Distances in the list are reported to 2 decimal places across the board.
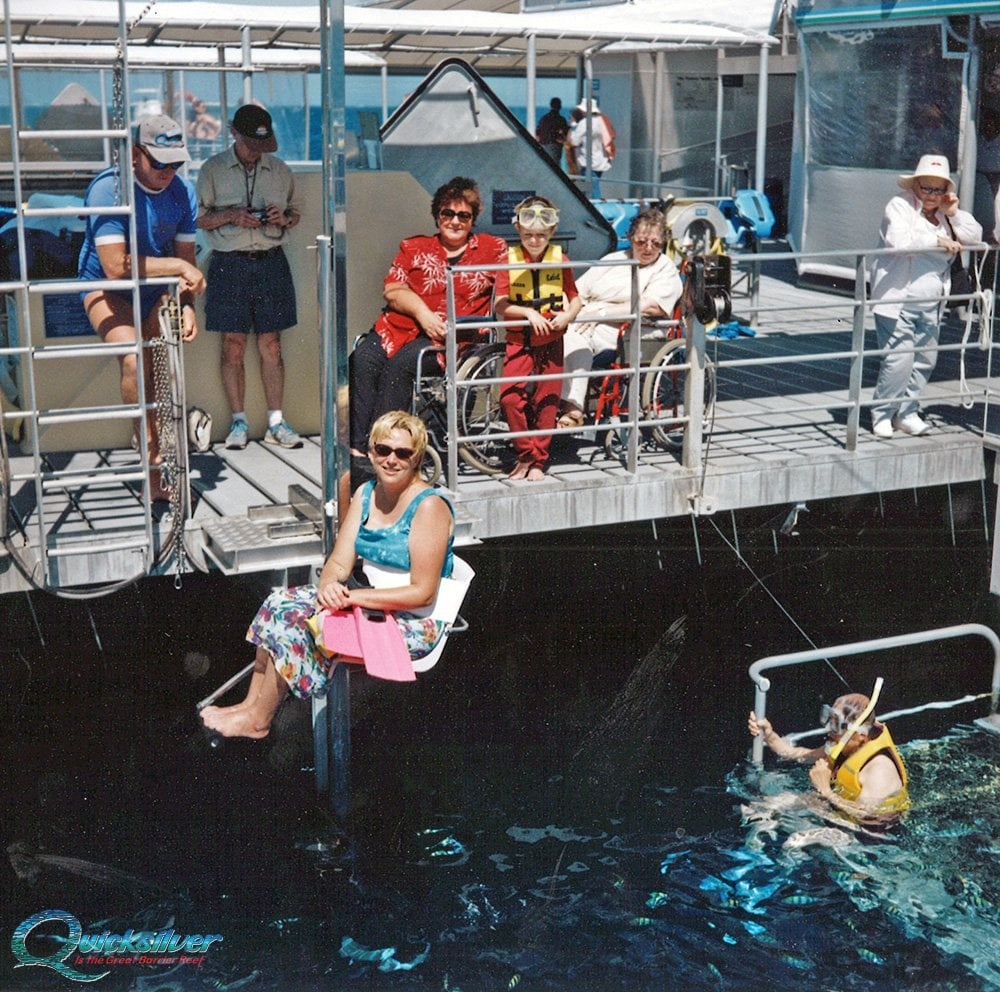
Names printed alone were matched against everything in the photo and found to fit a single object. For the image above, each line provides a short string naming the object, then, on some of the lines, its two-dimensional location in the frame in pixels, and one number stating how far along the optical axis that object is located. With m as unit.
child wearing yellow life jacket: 7.21
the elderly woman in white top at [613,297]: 7.93
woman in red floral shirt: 7.20
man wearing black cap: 7.81
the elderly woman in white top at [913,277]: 8.38
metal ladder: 5.93
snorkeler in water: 7.12
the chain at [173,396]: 6.48
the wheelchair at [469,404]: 7.20
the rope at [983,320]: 8.30
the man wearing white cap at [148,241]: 6.57
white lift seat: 6.11
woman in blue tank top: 6.00
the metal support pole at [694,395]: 7.58
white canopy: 9.95
